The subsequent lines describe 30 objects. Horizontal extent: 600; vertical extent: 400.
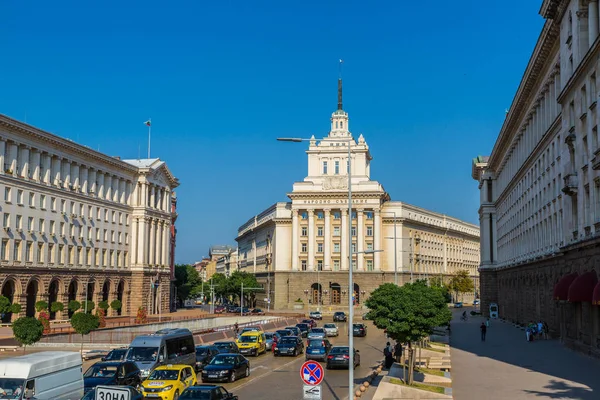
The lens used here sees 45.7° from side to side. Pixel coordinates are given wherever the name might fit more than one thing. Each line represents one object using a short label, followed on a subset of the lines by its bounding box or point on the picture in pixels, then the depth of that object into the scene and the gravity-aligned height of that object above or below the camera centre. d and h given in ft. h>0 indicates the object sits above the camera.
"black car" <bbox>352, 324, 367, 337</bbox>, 222.48 -13.07
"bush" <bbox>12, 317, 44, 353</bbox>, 143.84 -9.26
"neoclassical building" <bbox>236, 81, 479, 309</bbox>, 388.78 +31.22
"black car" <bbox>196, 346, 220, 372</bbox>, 127.85 -12.61
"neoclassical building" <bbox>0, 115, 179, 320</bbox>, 240.53 +24.41
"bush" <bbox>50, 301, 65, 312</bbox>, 251.19 -7.83
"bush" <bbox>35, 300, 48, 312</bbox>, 240.32 -7.35
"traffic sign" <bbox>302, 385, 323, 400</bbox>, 65.46 -9.58
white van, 71.20 -9.55
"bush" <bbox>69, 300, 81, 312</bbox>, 258.98 -7.42
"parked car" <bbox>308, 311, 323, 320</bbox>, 320.50 -12.31
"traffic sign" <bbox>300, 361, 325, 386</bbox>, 66.39 -7.97
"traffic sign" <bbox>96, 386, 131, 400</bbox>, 42.28 -6.47
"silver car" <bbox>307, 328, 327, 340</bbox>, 179.94 -11.89
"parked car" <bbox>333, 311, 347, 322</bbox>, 306.35 -12.47
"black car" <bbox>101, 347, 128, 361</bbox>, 113.50 -11.20
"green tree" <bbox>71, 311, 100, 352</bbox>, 163.43 -8.76
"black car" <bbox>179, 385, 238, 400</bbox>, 77.56 -11.69
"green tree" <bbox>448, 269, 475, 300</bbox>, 471.21 +4.24
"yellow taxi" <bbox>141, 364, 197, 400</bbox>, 88.79 -12.30
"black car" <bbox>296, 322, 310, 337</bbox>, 219.20 -12.72
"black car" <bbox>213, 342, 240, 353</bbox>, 141.38 -12.06
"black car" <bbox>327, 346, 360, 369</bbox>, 128.57 -12.58
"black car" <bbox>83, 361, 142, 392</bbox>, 91.04 -11.75
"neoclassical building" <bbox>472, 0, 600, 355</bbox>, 122.42 +25.53
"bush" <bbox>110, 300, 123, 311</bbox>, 294.87 -7.88
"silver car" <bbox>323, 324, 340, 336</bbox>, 221.05 -13.05
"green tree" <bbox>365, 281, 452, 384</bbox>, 105.29 -3.81
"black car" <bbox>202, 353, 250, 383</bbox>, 110.32 -12.83
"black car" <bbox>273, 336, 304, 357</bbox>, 154.92 -12.96
